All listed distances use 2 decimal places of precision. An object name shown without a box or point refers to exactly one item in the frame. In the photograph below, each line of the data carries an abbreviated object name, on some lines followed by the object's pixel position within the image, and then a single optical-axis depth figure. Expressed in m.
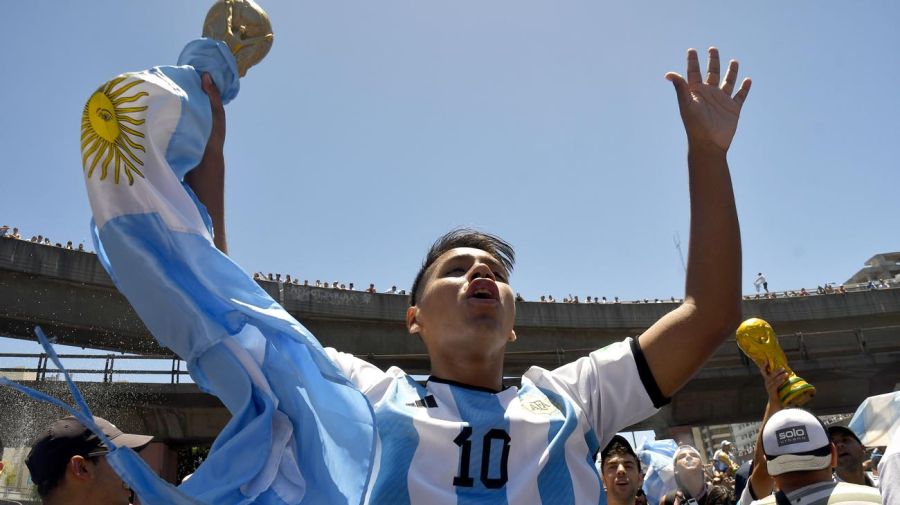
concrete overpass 21.84
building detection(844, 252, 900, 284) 94.44
